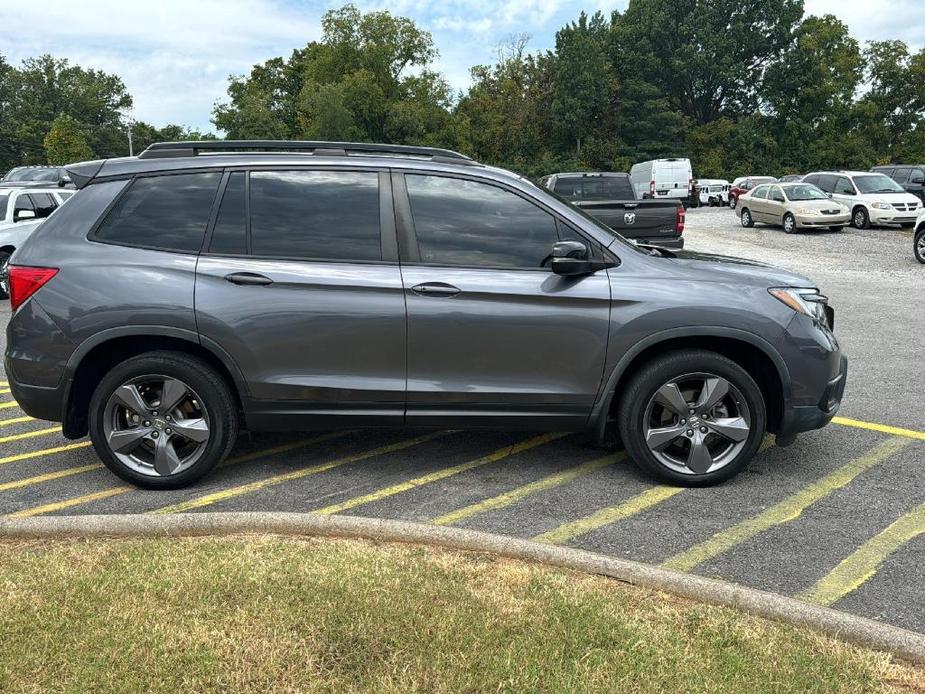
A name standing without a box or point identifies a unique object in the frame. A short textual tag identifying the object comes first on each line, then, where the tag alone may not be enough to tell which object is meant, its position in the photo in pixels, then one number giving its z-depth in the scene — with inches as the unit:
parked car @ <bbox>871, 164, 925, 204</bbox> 1091.3
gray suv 178.7
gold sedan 959.6
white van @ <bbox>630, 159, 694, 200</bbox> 1528.1
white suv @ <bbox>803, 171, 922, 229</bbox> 960.9
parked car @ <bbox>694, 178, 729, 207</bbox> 1845.5
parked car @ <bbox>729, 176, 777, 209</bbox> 1622.8
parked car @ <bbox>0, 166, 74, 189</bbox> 1093.1
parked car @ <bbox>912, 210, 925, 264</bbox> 698.2
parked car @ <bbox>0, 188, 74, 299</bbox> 515.8
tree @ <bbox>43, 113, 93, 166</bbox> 2728.8
